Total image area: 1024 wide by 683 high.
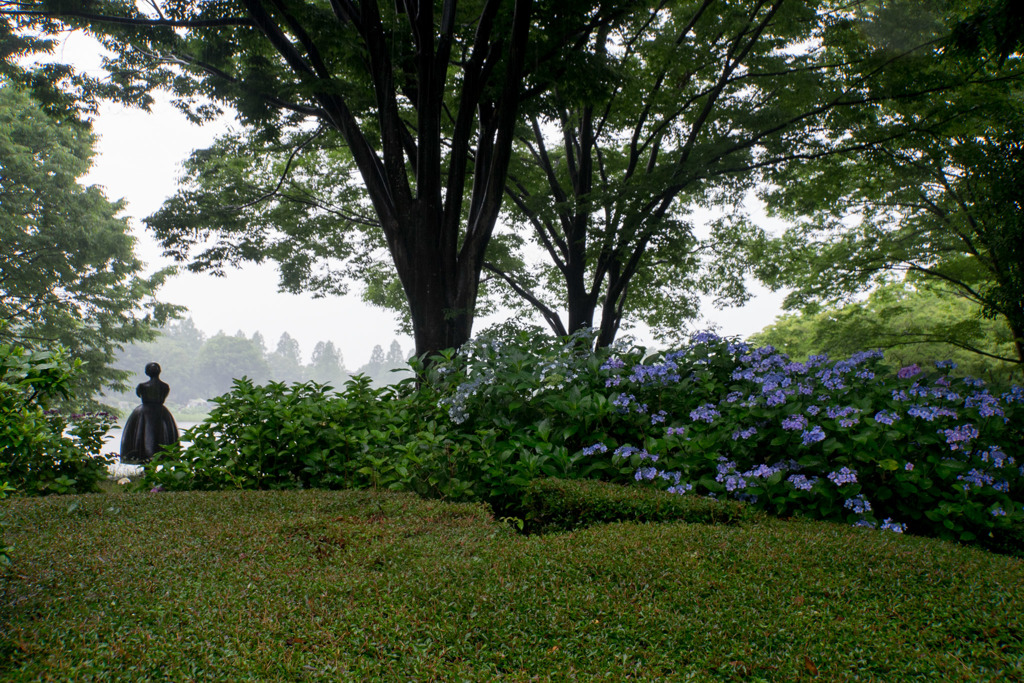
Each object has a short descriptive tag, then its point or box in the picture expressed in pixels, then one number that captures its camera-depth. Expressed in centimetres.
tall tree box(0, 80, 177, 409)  2002
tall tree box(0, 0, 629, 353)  717
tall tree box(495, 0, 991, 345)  934
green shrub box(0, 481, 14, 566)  200
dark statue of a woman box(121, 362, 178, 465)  888
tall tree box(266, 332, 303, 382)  9125
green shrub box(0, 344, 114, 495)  230
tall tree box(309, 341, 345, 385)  8888
